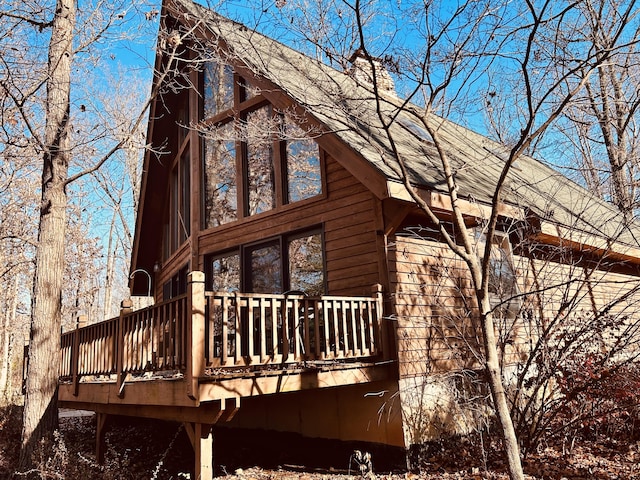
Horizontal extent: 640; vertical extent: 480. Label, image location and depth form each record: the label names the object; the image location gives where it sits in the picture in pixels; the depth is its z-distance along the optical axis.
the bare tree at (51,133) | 7.55
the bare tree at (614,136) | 11.88
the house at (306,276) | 5.38
